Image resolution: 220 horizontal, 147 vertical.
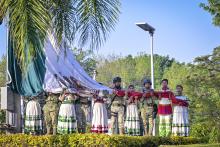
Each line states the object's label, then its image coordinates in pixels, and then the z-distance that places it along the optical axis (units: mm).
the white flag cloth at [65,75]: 15528
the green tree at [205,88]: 23984
